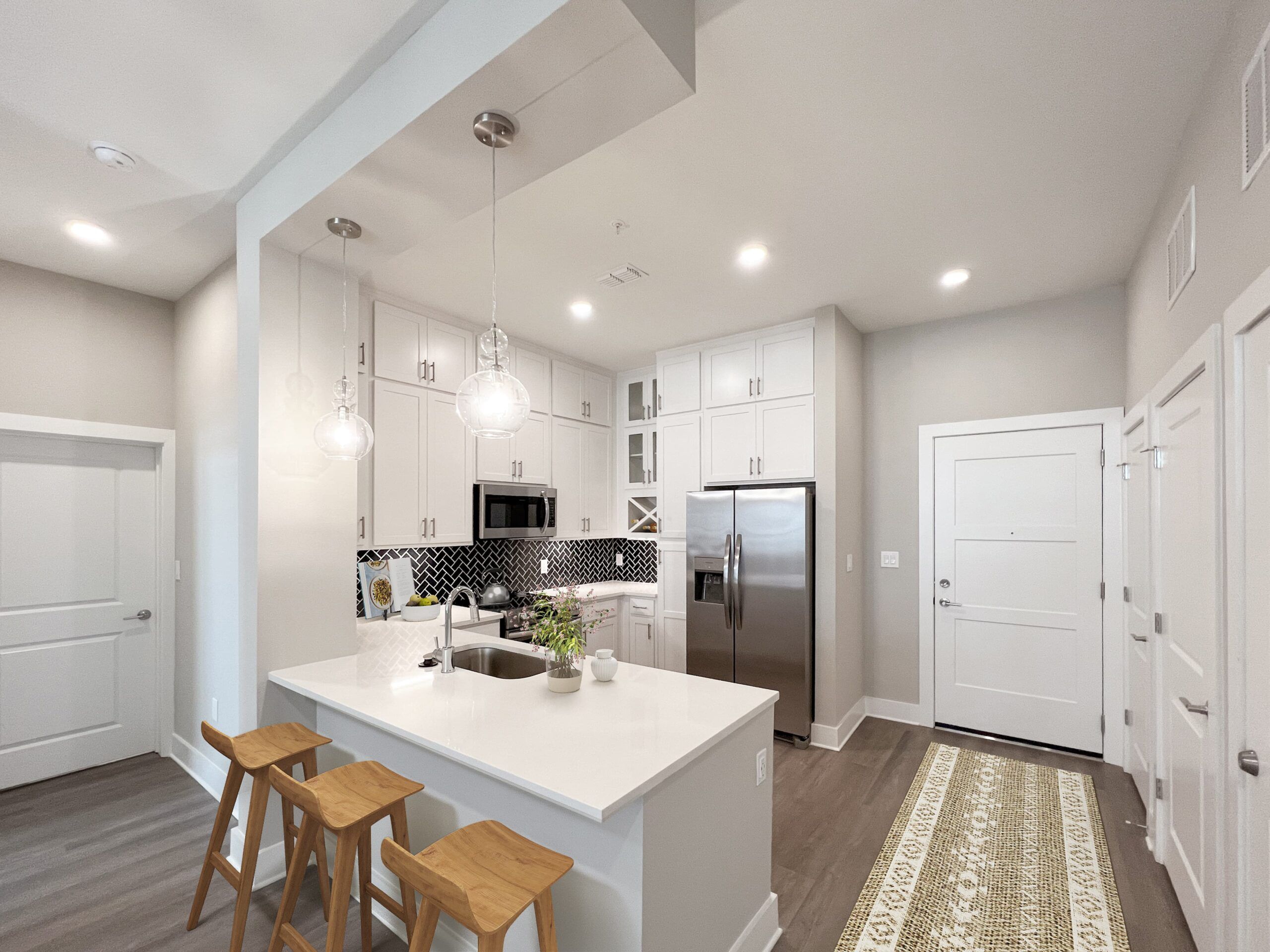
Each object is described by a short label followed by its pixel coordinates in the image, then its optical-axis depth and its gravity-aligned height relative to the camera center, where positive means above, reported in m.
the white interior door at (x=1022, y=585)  3.50 -0.62
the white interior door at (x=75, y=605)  3.15 -0.67
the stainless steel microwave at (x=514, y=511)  4.02 -0.18
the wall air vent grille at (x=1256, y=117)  1.36 +0.87
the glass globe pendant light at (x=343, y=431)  2.25 +0.21
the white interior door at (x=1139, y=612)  2.57 -0.61
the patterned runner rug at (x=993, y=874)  2.02 -1.54
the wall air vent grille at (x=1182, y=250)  1.96 +0.82
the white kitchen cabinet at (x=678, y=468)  4.39 +0.13
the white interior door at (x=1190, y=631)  1.73 -0.49
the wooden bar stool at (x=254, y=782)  1.88 -1.00
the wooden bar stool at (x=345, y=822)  1.58 -0.93
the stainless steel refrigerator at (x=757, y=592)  3.66 -0.70
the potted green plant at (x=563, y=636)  2.02 -0.52
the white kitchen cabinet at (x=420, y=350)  3.53 +0.86
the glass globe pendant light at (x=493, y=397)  1.81 +0.27
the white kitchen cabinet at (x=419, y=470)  3.50 +0.10
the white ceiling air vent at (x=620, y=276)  3.15 +1.14
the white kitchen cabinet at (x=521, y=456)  4.13 +0.22
